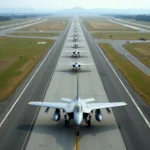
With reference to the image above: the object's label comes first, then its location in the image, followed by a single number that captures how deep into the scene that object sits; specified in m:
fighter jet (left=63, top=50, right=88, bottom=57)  87.86
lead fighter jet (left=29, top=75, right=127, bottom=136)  32.66
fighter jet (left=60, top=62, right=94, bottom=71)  66.44
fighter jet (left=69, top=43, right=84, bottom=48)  107.86
